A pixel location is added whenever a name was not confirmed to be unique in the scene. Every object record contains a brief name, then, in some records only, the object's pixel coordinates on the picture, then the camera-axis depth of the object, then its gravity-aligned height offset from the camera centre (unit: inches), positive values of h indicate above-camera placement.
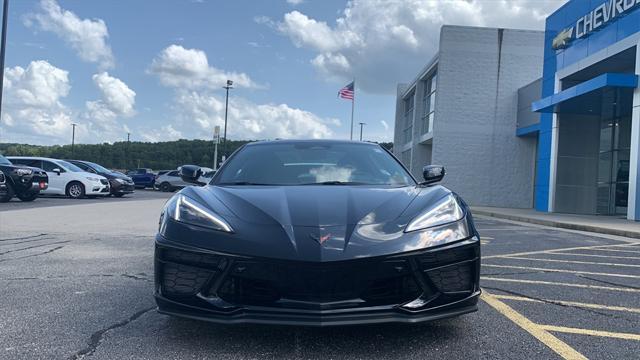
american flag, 1396.4 +246.9
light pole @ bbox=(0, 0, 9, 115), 700.3 +170.5
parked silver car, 1218.0 -24.9
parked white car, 698.8 -17.4
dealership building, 631.8 +129.7
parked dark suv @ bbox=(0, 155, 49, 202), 557.9 -19.8
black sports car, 100.6 -15.8
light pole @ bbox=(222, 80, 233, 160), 1627.8 +235.5
